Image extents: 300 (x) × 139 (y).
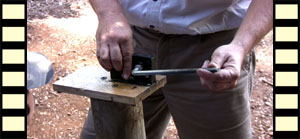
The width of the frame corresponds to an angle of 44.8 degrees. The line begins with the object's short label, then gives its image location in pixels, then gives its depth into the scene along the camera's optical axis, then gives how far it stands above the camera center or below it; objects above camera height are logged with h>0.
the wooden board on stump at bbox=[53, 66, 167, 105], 1.07 -0.06
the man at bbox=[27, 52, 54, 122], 2.32 -0.03
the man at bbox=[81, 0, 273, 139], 1.17 +0.09
